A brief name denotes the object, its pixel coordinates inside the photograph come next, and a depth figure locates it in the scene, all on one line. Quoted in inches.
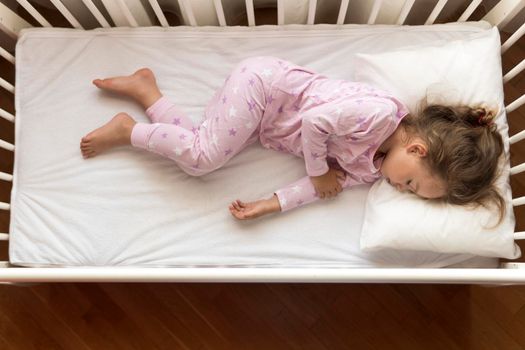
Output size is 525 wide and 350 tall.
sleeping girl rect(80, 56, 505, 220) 39.7
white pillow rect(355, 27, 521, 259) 40.8
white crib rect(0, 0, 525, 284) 32.9
